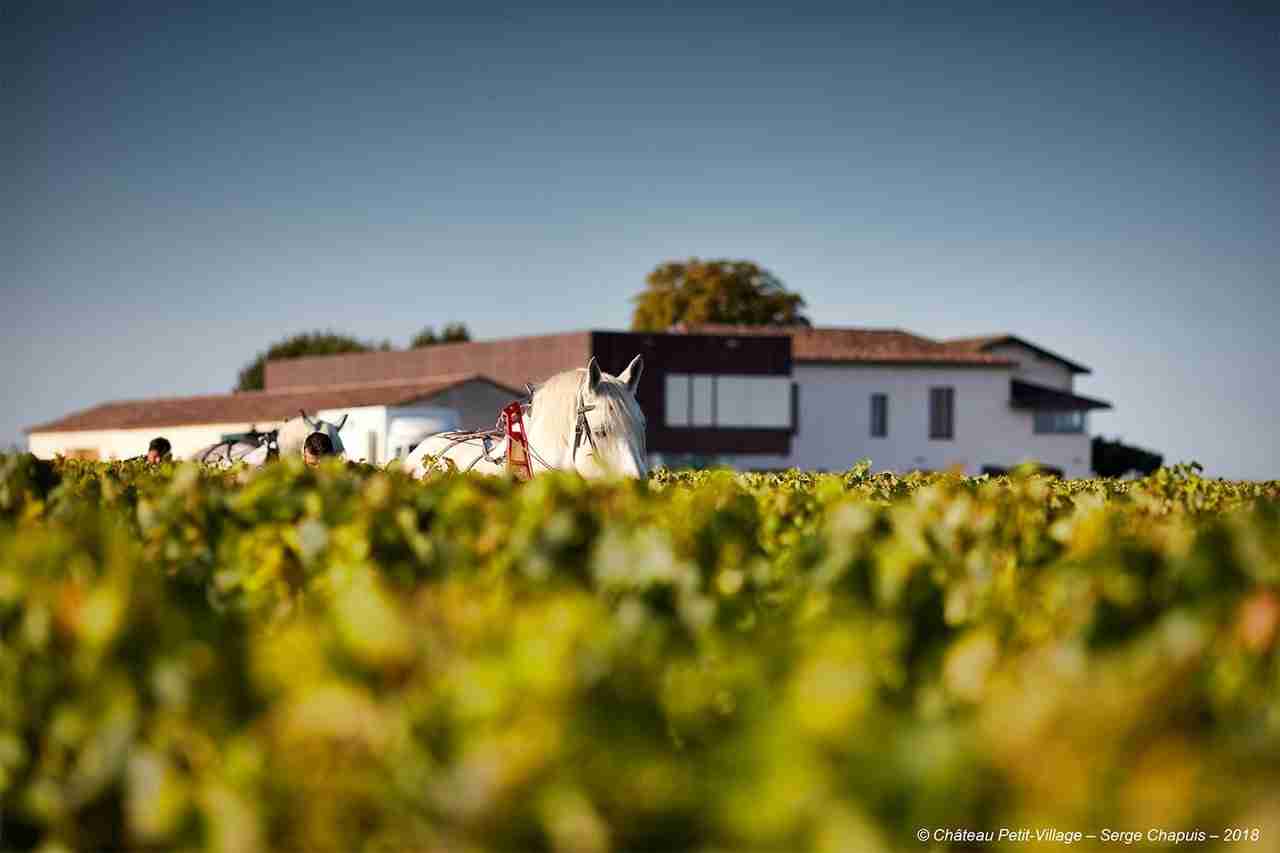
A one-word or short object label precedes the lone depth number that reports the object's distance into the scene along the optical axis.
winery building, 63.03
